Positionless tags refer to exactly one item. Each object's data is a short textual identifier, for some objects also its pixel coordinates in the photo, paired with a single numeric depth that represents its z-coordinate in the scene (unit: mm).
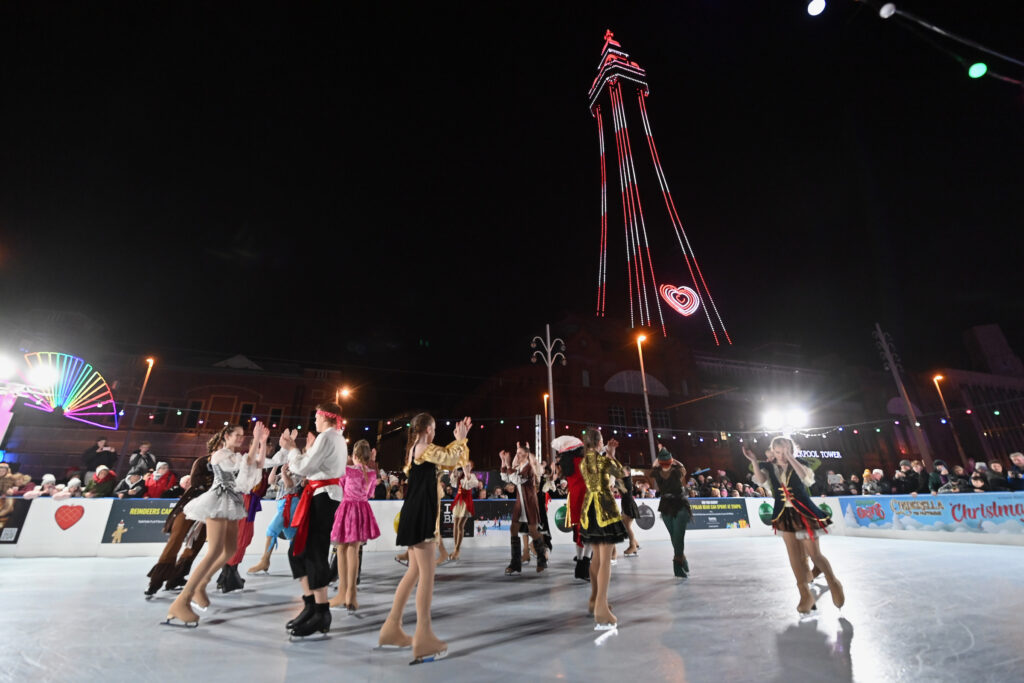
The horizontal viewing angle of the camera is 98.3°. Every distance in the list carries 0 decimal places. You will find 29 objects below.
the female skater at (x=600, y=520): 4383
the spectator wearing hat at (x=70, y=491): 10316
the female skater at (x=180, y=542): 5953
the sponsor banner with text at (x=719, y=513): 16625
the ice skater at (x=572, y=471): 5727
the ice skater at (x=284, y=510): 6200
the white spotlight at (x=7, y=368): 13141
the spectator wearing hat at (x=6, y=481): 10047
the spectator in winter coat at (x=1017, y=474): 11289
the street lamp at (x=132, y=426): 28108
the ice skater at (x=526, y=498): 8445
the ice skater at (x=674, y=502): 7456
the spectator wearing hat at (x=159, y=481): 10492
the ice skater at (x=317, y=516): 4188
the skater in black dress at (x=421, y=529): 3562
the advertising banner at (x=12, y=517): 9711
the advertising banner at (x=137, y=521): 10555
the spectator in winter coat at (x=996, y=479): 11867
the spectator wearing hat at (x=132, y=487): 10906
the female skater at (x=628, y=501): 8741
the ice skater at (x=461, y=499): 9784
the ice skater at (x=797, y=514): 4785
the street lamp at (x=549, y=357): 18188
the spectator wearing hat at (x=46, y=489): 10364
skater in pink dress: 5270
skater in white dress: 4734
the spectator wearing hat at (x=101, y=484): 10891
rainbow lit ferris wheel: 13961
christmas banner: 11328
